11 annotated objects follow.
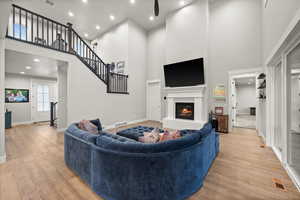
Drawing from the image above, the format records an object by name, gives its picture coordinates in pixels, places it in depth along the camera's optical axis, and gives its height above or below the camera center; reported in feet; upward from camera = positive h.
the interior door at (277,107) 9.73 -0.53
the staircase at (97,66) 14.64 +4.71
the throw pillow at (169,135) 5.81 -1.67
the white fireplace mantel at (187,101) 16.33 -0.59
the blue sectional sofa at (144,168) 4.55 -2.62
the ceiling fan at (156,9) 9.71 +7.15
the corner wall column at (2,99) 8.18 +0.03
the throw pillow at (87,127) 8.04 -1.73
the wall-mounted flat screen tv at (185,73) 15.98 +3.65
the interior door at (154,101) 22.93 -0.18
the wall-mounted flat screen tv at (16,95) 19.34 +0.77
